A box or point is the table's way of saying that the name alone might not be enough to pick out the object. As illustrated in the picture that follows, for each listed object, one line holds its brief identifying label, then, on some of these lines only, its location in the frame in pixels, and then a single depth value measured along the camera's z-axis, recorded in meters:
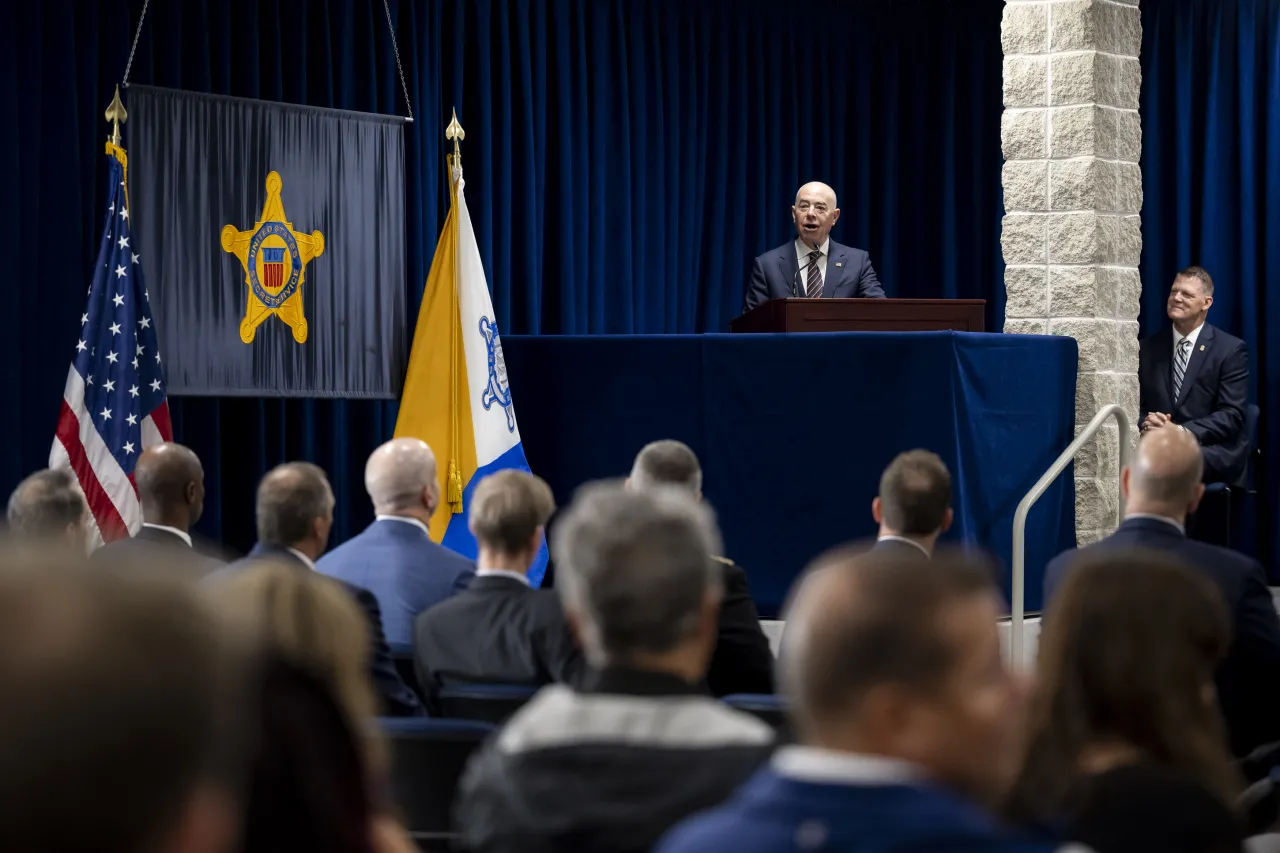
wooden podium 12.62
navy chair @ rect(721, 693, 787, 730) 5.04
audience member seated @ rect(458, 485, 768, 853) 3.34
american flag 10.70
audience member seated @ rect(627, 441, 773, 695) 6.39
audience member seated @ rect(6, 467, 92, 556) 7.09
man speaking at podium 14.64
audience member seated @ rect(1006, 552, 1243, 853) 3.38
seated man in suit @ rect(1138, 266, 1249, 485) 15.25
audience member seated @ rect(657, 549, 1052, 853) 2.46
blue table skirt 12.48
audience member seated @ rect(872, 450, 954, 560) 7.39
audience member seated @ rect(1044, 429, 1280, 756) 6.05
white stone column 13.74
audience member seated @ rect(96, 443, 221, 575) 7.51
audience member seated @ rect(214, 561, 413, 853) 3.05
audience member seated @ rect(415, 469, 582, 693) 5.87
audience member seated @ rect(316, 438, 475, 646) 7.28
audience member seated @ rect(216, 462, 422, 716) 6.39
